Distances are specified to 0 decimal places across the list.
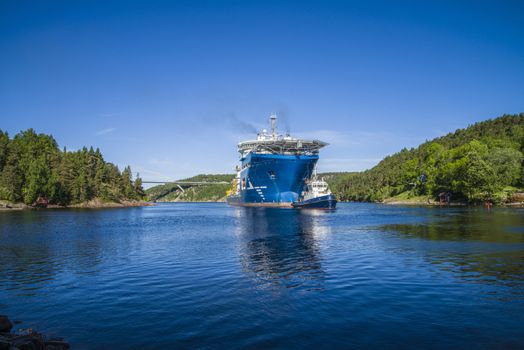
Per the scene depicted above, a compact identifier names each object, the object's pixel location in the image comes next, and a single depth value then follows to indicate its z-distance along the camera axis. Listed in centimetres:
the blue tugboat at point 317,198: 8650
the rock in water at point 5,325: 1079
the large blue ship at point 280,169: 9550
